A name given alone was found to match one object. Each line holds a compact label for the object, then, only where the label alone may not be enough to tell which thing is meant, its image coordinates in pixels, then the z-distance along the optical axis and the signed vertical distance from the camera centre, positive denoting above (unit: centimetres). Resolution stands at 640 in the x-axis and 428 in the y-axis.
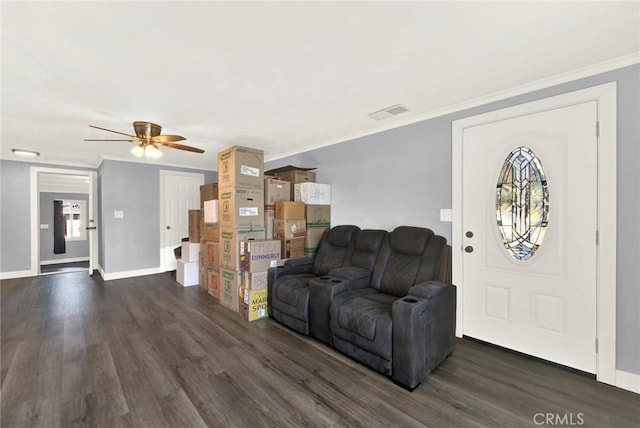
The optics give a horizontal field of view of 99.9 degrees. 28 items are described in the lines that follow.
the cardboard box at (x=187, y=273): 461 -108
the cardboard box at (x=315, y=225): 375 -20
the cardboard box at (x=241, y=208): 344 +4
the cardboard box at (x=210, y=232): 389 -32
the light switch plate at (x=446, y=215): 273 -4
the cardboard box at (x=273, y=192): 378 +28
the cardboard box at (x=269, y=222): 378 -15
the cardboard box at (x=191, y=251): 471 -71
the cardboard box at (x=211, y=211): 384 +0
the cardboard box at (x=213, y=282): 387 -106
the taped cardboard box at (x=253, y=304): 312 -110
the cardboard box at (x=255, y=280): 316 -82
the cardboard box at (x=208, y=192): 427 +32
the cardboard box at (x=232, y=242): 339 -41
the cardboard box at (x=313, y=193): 379 +26
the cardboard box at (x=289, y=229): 359 -24
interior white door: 562 +11
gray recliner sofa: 191 -79
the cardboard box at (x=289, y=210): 359 +2
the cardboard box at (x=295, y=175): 405 +56
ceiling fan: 293 +80
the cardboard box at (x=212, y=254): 386 -64
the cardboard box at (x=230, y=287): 335 -98
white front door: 205 -30
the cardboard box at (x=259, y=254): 320 -53
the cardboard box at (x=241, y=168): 345 +57
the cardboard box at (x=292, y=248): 360 -50
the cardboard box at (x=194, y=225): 478 -25
